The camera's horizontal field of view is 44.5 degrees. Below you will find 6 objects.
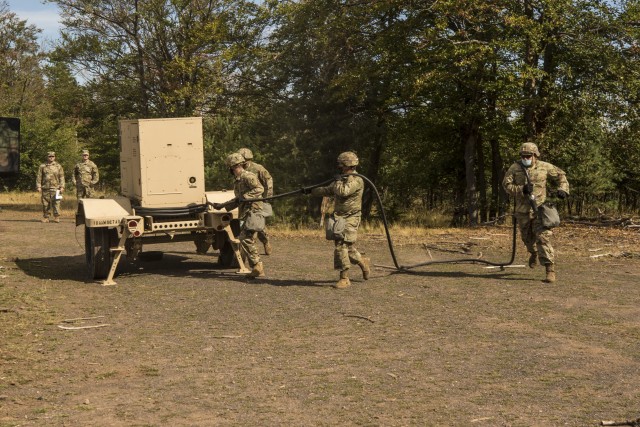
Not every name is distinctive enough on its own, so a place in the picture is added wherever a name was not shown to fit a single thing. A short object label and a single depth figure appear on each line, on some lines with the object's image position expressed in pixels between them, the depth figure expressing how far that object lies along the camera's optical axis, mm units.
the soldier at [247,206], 12453
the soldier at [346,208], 11508
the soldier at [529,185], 12188
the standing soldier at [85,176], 21906
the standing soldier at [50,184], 23062
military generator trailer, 12367
